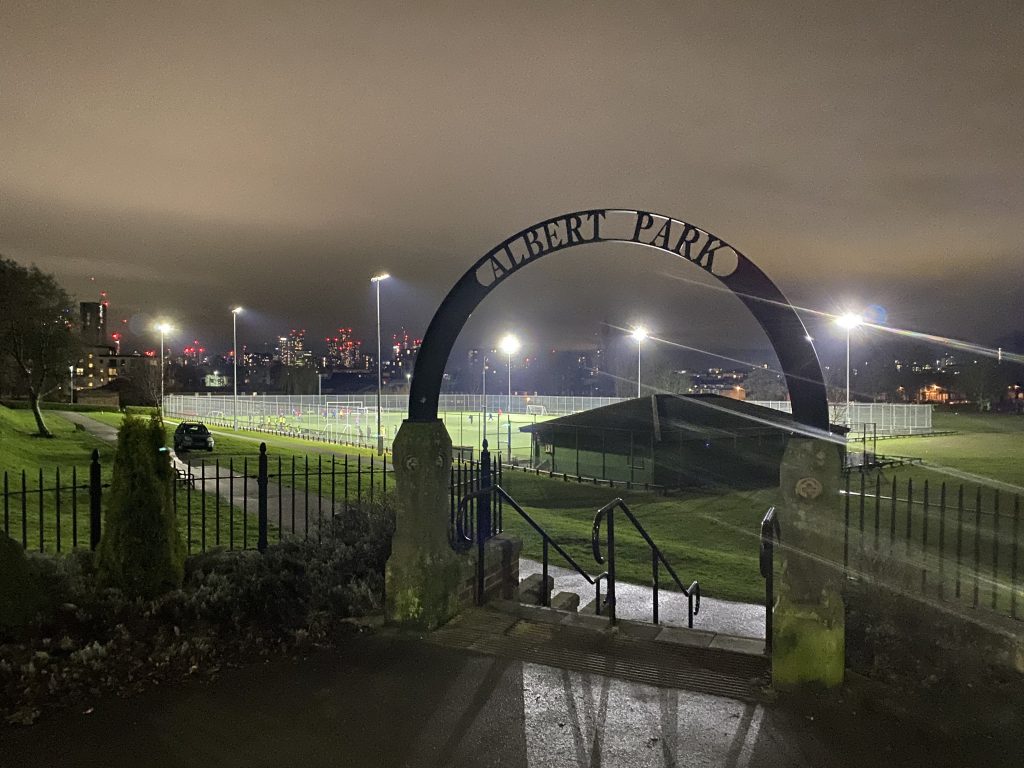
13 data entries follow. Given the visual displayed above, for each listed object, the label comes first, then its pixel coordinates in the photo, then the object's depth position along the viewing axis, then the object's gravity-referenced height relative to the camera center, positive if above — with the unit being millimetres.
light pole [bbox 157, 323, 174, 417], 49631 +3436
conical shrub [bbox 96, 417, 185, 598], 6270 -1311
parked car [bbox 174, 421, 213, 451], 29500 -2513
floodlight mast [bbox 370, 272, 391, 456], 31141 +4662
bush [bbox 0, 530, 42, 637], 5621 -1691
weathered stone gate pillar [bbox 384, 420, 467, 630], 6281 -1388
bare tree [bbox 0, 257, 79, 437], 29656 +2025
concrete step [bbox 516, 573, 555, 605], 8461 -2534
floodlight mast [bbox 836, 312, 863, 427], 40069 +3374
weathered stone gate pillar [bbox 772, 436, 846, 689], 4949 -1365
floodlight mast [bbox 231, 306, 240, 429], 48594 +1885
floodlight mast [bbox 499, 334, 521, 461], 40625 +2072
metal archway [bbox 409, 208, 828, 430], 5273 +550
